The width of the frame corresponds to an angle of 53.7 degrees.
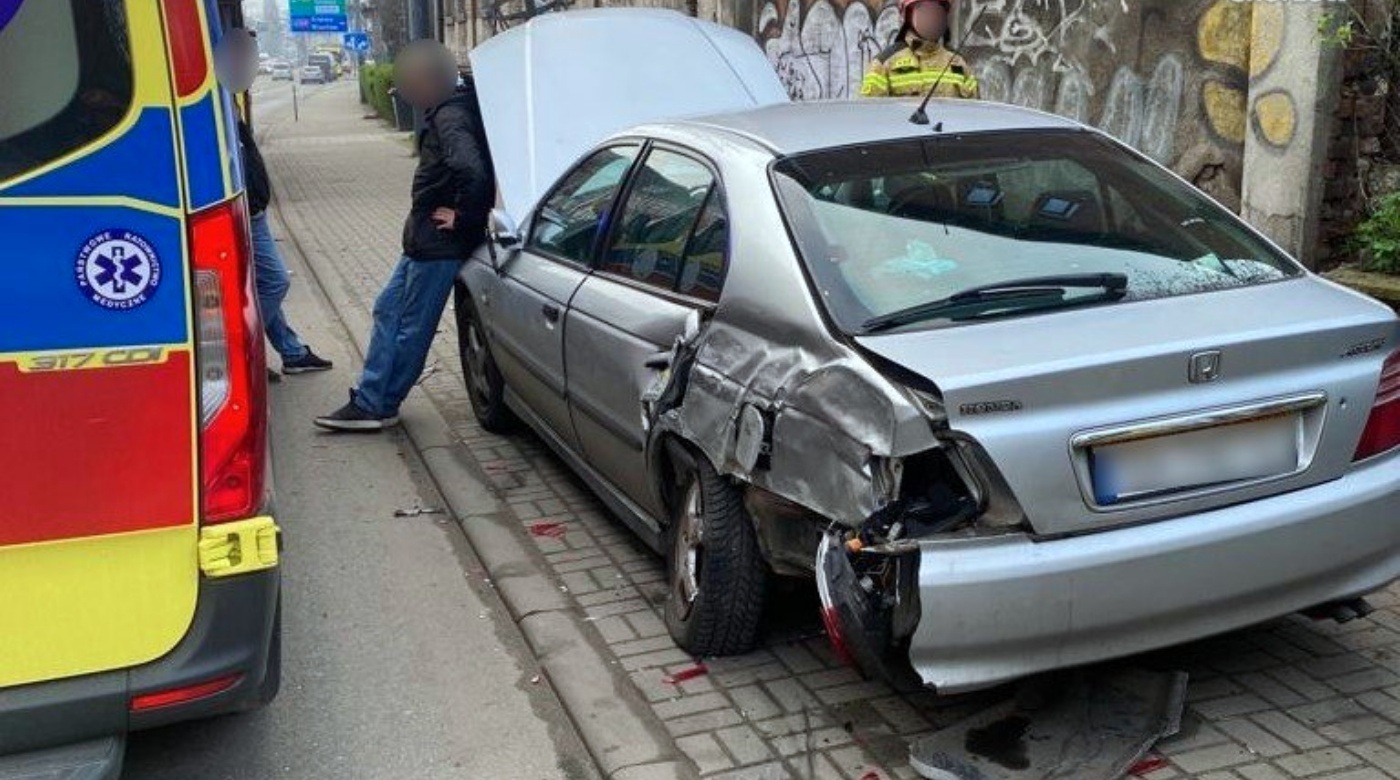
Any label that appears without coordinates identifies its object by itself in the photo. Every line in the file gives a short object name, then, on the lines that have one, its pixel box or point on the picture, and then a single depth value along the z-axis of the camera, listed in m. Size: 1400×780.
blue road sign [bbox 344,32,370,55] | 54.38
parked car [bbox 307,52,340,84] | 87.35
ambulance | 2.80
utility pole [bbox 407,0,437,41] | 17.08
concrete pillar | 6.61
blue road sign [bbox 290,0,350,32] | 46.47
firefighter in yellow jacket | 6.31
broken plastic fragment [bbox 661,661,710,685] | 4.17
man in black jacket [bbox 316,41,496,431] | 6.70
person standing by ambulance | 7.18
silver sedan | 3.20
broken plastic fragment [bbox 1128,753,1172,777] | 3.48
